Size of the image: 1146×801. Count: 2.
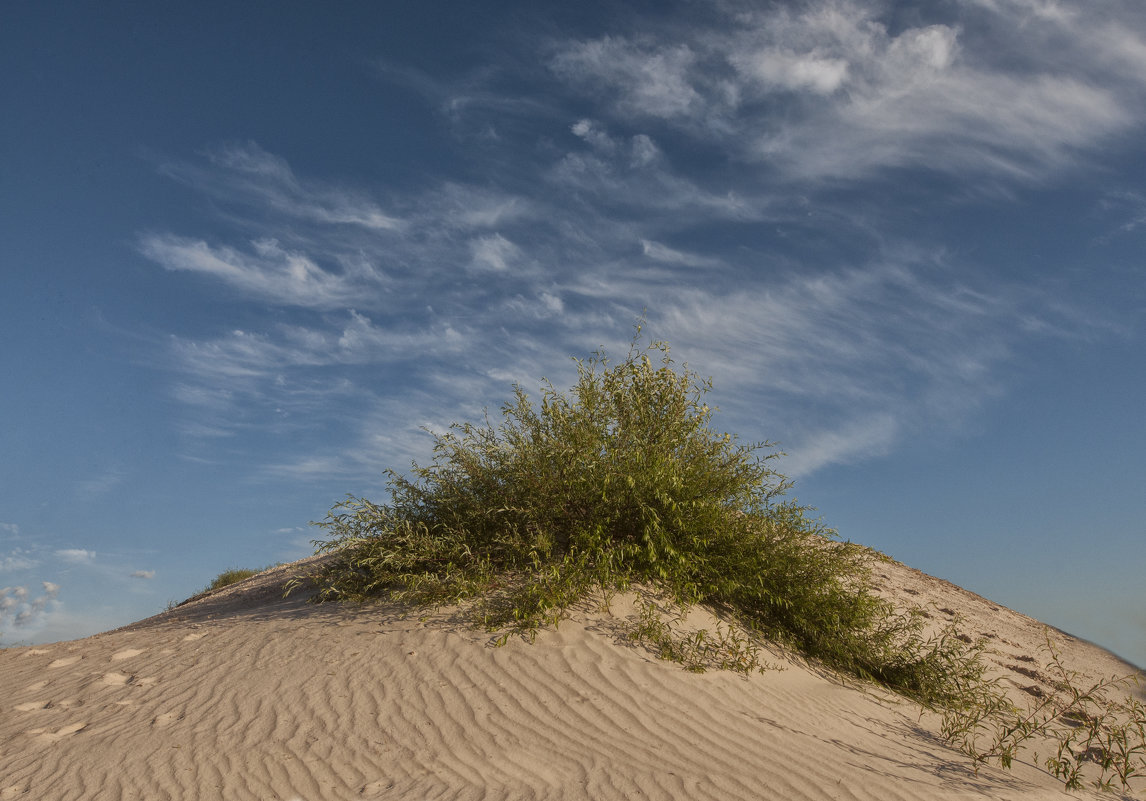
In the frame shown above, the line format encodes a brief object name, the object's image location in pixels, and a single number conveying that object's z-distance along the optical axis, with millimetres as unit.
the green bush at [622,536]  7797
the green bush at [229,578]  16109
